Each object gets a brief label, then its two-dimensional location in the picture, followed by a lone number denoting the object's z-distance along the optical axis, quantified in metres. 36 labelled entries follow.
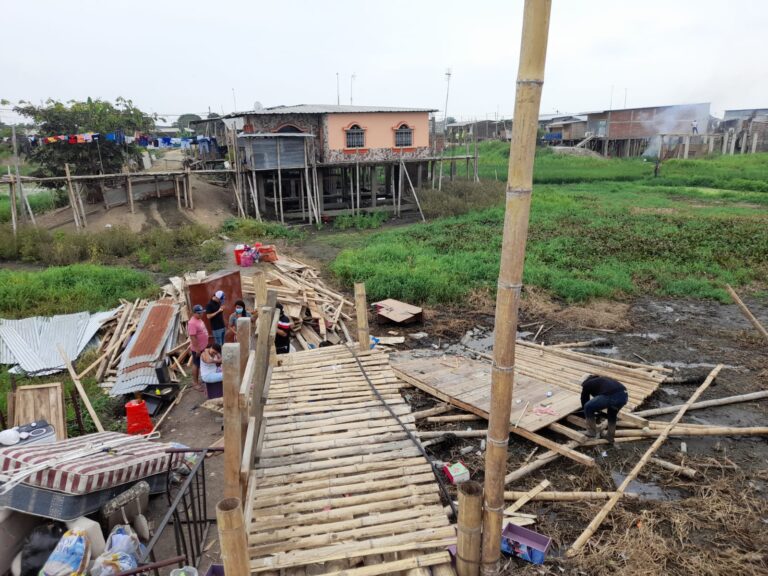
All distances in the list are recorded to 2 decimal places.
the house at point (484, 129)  53.59
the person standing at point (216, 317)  8.92
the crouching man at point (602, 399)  6.52
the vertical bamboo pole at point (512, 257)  2.69
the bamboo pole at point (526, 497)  5.60
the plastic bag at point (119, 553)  3.99
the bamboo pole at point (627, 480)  5.08
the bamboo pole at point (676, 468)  6.23
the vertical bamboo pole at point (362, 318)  7.29
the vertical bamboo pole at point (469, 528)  3.12
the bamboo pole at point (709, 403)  7.52
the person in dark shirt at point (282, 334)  8.82
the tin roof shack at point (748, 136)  41.00
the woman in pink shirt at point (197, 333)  8.30
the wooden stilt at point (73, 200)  17.94
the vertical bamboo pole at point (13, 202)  16.80
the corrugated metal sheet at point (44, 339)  9.31
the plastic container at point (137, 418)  7.26
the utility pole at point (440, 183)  26.72
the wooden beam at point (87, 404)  7.20
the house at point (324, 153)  22.94
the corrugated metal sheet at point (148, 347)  8.53
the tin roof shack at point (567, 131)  48.34
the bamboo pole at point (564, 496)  5.78
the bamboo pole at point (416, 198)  24.04
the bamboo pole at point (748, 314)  7.39
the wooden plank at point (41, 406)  6.68
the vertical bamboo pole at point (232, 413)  3.83
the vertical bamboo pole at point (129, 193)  19.70
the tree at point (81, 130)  20.59
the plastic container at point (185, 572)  3.64
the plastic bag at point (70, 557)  3.92
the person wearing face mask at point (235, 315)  8.66
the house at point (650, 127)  41.66
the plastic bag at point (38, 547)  4.18
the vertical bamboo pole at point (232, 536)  2.58
